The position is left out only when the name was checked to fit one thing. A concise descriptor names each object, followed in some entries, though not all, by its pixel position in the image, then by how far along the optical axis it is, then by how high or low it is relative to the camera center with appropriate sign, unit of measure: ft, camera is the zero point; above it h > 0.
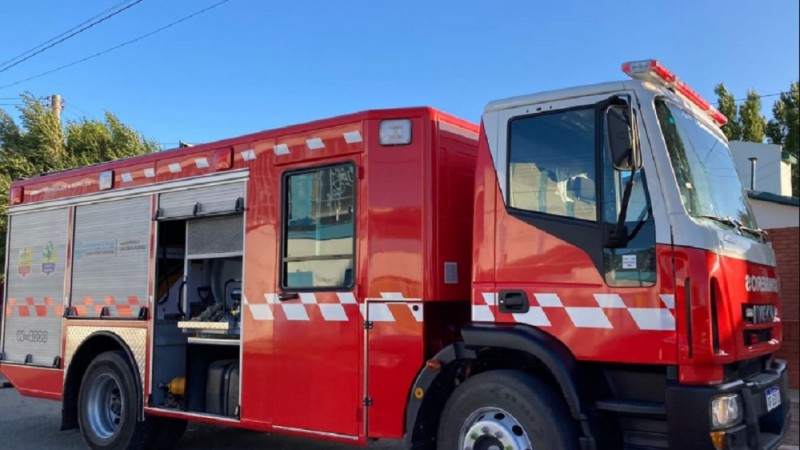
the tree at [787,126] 90.90 +22.29
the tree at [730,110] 92.07 +24.04
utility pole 59.91 +16.49
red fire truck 12.83 +0.09
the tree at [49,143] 54.70 +12.25
